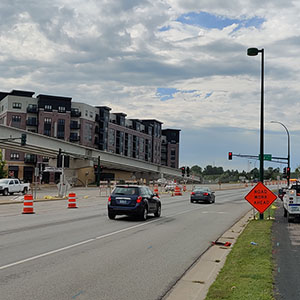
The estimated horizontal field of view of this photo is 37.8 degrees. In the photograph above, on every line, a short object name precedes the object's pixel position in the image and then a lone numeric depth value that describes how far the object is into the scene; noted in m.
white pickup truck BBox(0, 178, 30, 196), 45.75
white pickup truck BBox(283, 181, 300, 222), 18.75
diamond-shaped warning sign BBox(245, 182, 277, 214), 17.55
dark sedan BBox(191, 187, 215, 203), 36.06
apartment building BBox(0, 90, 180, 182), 101.50
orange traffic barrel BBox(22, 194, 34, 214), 22.39
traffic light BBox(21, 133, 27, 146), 42.16
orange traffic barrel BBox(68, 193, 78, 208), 27.66
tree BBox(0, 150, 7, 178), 84.57
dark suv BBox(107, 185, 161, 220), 18.80
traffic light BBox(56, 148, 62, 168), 42.38
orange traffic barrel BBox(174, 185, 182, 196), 54.28
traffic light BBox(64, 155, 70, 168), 41.16
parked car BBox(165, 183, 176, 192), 68.97
